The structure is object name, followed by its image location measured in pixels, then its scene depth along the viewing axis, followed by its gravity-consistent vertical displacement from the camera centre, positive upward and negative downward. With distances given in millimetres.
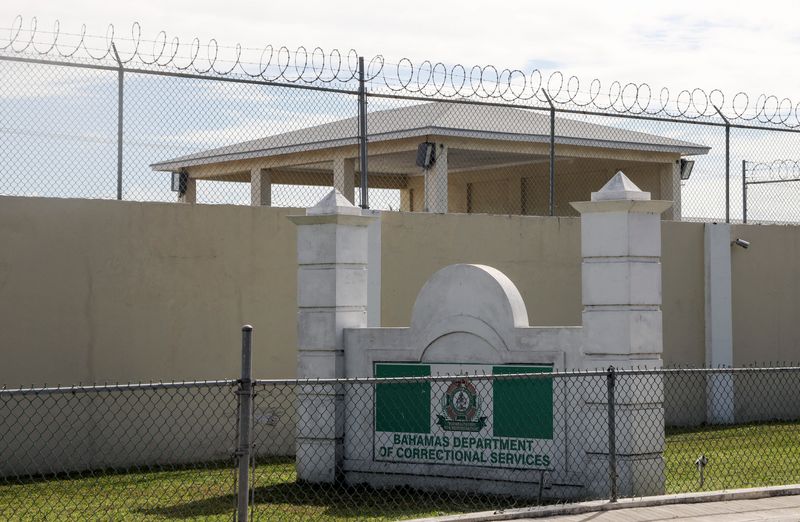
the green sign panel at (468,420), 10688 -1137
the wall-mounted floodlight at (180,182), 16727 +1473
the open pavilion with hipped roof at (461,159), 19922 +2349
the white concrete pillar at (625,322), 10336 -259
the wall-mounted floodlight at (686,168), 21609 +2155
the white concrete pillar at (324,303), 11789 -119
